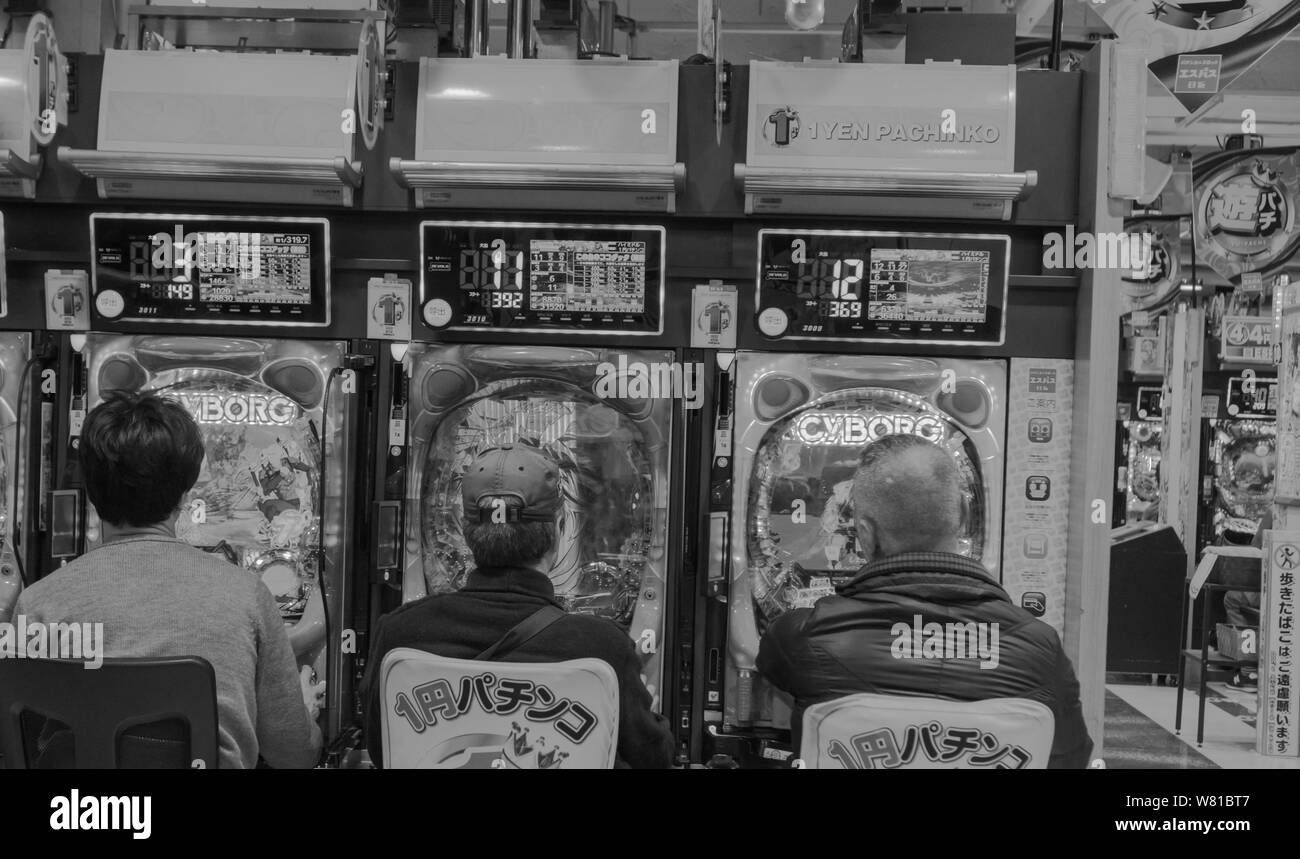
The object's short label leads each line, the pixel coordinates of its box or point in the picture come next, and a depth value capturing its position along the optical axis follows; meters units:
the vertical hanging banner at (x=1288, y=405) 5.92
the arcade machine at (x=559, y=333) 3.46
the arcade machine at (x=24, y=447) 3.51
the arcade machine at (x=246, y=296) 3.46
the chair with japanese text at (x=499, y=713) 2.05
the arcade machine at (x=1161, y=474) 7.54
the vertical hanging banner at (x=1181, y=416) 8.61
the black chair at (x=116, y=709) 1.82
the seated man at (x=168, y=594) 2.05
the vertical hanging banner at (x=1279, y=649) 5.54
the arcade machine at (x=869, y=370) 3.42
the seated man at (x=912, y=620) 2.09
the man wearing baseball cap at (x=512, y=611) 2.14
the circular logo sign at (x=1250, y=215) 6.59
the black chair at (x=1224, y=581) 5.93
